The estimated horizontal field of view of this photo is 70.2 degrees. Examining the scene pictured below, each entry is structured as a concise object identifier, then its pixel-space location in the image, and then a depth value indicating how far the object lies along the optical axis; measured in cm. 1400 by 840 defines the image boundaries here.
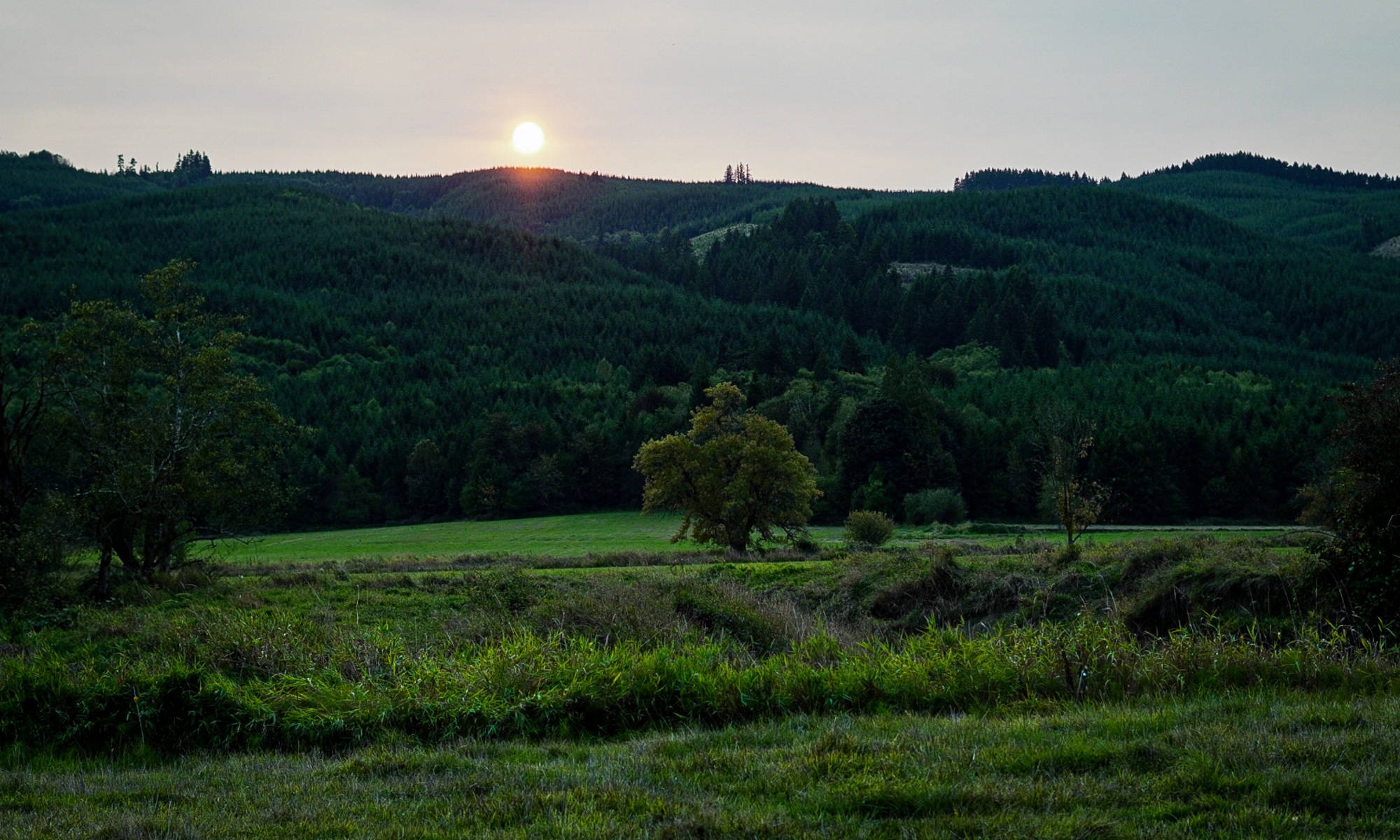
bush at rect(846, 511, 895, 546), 5622
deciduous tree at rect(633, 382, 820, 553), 5306
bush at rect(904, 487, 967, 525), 8594
